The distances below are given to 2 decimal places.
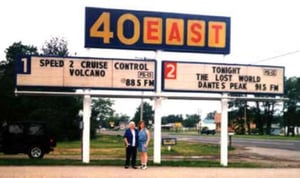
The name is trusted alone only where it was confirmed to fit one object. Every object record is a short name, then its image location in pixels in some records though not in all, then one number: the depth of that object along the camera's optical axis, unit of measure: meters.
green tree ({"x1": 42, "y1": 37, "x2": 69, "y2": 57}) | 66.59
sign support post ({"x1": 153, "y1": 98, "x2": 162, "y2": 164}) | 22.94
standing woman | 20.14
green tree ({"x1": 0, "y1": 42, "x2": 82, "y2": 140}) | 53.47
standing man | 20.23
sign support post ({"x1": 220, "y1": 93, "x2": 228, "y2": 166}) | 23.62
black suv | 27.47
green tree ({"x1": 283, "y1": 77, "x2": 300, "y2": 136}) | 124.37
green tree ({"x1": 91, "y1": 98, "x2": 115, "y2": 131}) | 110.57
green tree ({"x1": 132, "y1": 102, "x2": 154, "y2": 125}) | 137.85
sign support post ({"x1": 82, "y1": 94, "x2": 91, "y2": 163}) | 22.42
